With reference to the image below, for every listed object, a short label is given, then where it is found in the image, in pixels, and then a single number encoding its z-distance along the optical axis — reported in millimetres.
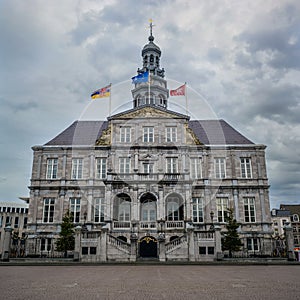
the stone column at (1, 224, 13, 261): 24828
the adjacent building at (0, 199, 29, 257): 65281
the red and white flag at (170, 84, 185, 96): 32678
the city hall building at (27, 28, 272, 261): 30609
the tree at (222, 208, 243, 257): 27766
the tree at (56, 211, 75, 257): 27969
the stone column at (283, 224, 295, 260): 24828
